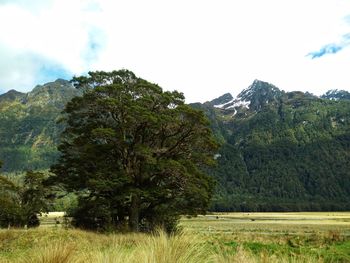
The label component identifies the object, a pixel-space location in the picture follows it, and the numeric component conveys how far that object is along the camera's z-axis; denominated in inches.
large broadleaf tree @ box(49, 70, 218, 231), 1165.7
